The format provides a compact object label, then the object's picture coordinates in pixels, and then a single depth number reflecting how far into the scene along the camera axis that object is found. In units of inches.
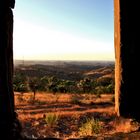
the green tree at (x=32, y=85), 668.9
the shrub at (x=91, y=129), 274.6
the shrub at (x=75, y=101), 495.4
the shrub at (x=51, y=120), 322.3
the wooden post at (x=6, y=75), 110.1
